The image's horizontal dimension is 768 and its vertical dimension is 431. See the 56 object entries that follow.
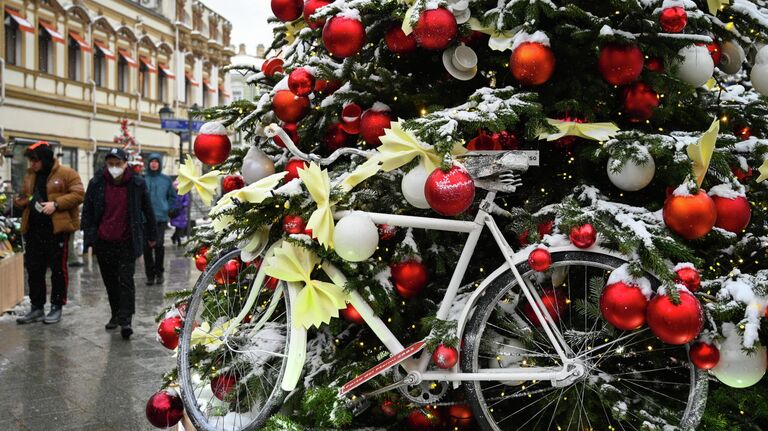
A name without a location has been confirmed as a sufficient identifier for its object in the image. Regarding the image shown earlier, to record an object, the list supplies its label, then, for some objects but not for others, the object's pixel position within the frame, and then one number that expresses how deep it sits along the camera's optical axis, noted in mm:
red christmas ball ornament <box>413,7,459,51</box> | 2131
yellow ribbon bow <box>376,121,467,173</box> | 2096
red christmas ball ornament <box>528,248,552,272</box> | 2002
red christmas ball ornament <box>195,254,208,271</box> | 3258
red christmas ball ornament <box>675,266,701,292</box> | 1876
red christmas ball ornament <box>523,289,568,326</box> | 2227
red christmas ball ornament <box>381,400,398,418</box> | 2383
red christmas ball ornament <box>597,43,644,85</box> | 2131
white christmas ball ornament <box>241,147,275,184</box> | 2838
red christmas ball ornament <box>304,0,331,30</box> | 2737
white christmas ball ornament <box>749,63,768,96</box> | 2434
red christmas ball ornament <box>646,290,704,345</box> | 1796
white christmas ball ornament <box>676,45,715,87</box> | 2305
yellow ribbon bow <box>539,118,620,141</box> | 2088
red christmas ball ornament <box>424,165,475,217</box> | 1946
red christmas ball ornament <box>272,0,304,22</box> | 2842
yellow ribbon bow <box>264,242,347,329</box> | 2209
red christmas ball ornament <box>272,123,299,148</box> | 2873
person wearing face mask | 5773
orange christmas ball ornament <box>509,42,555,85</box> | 2096
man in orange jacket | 6113
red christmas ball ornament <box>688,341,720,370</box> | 1913
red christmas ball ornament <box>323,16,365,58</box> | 2277
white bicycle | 2094
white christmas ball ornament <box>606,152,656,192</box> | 2062
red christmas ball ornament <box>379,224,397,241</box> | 2457
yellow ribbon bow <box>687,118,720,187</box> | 1884
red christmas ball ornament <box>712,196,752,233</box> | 2088
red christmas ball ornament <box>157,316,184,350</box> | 2961
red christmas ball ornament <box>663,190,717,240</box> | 1927
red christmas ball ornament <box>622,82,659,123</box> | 2311
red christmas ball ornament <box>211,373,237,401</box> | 2736
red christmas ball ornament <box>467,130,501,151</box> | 2459
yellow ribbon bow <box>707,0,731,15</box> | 2260
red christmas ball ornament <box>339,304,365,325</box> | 2412
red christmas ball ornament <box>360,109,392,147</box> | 2432
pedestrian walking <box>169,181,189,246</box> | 10667
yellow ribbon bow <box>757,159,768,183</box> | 2189
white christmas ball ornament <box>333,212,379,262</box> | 2154
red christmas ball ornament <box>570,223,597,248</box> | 1972
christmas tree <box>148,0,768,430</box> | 1971
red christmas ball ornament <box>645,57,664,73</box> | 2354
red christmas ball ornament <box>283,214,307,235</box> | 2311
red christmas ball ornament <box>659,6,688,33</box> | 2109
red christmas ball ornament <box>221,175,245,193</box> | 3258
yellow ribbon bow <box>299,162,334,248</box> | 2172
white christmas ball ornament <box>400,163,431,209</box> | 2107
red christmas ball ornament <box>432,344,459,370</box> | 2102
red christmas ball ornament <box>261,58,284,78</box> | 3186
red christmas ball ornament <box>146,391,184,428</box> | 2744
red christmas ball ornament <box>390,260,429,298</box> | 2342
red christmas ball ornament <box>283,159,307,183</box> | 2594
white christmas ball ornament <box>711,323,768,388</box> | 1911
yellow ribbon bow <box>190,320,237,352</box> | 2702
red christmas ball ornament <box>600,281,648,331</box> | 1866
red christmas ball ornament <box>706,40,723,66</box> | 2432
